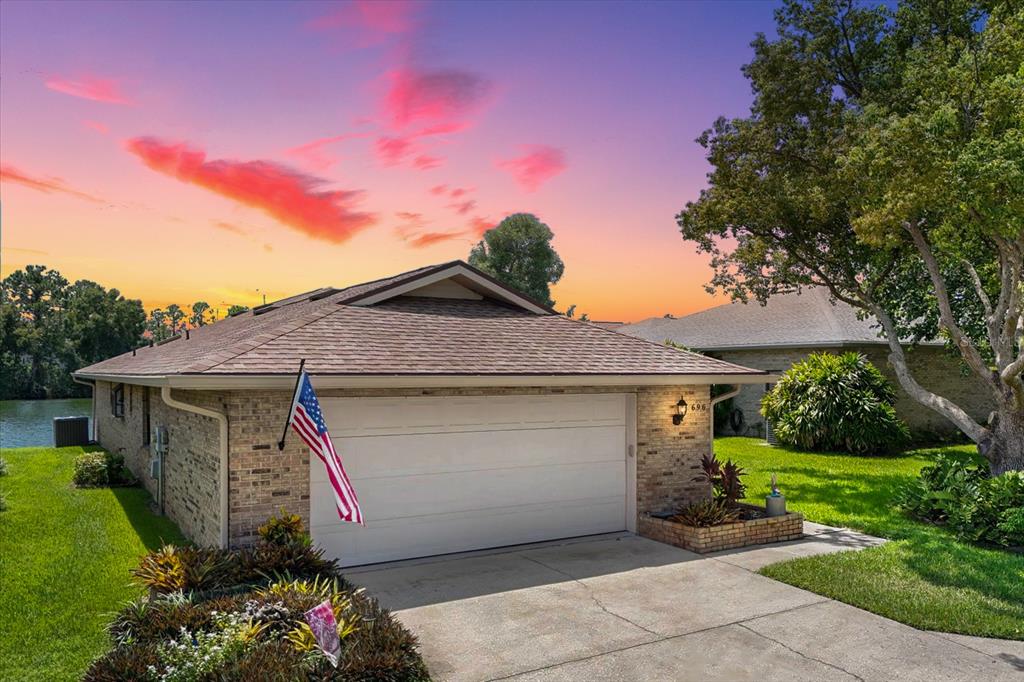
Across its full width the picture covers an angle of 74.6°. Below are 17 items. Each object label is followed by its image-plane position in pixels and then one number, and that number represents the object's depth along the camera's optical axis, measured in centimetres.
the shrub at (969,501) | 1004
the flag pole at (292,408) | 712
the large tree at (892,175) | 1159
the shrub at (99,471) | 1511
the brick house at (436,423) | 806
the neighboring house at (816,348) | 2205
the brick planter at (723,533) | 962
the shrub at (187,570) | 672
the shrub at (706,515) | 996
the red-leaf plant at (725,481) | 1075
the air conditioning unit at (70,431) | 2336
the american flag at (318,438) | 636
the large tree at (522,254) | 5509
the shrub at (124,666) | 488
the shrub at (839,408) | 1925
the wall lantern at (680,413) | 1109
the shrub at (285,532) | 776
